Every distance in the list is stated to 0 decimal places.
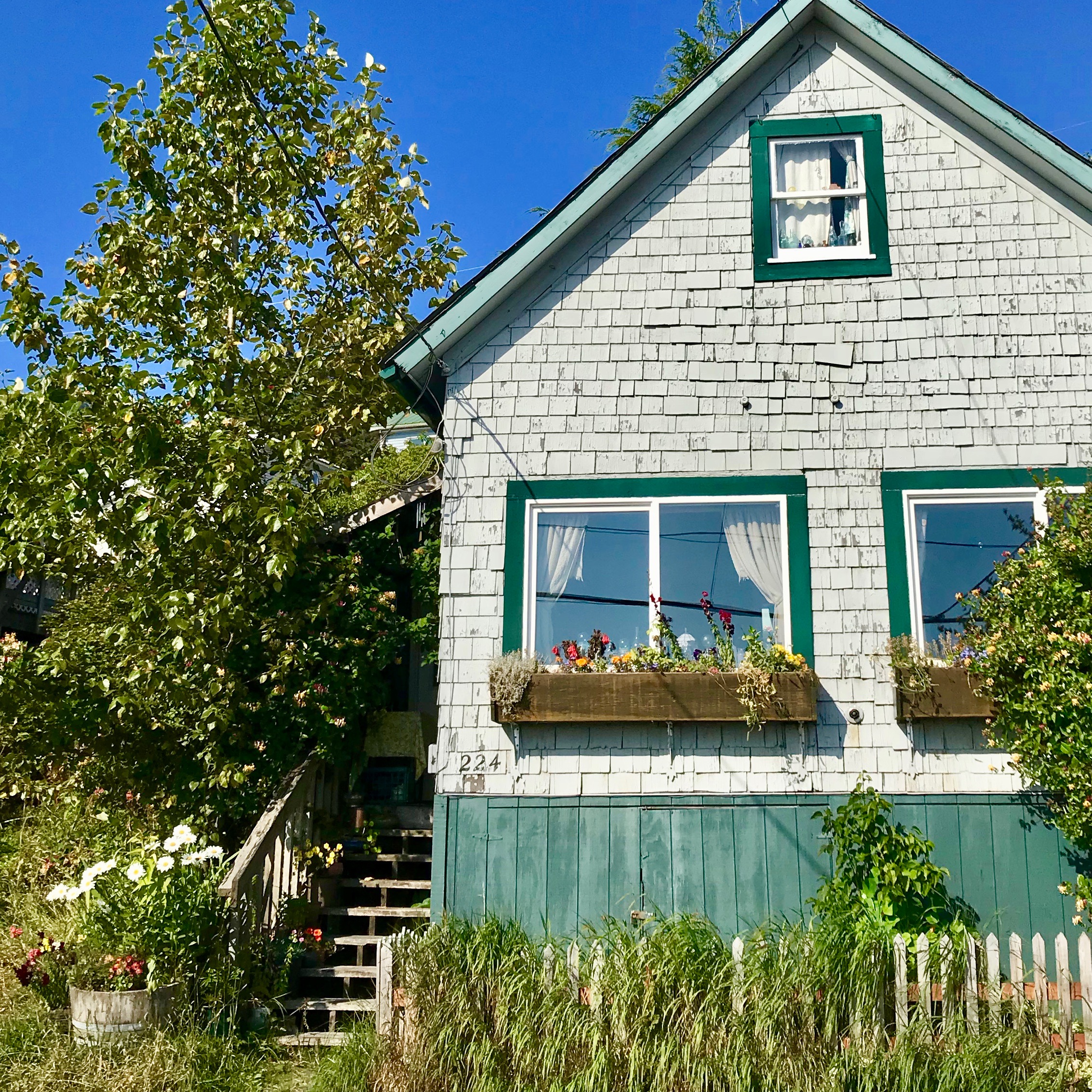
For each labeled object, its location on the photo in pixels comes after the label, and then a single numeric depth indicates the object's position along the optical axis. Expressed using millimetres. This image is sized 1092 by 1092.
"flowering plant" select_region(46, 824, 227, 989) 6926
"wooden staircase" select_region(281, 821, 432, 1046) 7586
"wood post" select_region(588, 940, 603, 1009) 6277
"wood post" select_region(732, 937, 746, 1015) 6250
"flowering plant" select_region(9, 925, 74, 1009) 7070
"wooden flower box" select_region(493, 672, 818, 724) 7652
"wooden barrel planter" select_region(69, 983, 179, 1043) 6656
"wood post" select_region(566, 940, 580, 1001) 6422
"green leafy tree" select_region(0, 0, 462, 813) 9148
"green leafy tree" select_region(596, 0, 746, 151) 21188
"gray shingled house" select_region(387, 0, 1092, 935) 7770
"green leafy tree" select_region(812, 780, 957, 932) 7223
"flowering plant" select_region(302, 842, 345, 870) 8711
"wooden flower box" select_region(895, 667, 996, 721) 7578
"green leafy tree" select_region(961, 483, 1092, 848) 6961
